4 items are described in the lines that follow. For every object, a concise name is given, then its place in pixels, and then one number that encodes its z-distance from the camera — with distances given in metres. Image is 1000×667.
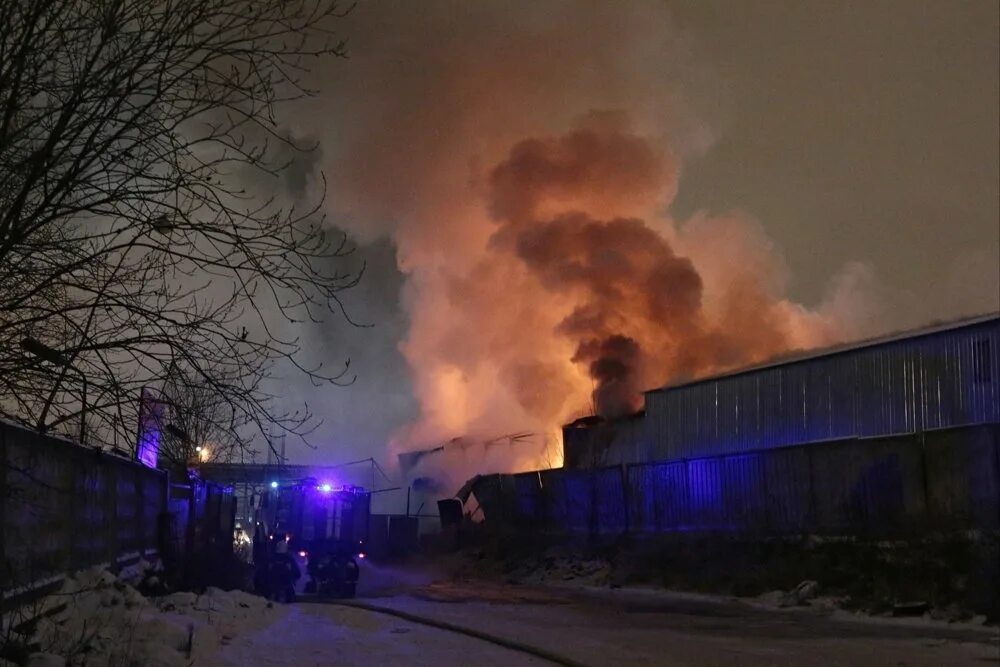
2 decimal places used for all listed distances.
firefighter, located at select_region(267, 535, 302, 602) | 20.83
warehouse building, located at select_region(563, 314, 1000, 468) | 23.55
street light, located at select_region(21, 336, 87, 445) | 5.82
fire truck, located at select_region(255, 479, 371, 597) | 22.53
